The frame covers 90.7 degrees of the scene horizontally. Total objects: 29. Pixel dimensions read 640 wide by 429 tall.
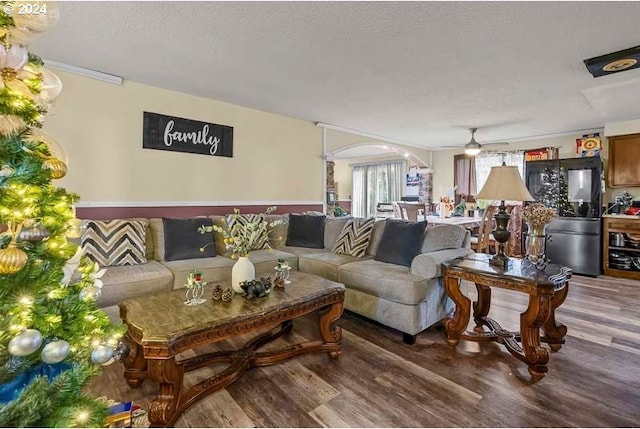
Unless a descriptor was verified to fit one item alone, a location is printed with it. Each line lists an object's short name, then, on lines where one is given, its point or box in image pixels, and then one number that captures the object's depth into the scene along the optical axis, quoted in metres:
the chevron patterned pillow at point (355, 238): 3.37
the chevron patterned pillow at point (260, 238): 3.54
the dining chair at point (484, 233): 4.66
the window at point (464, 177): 6.70
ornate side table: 2.01
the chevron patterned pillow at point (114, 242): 2.75
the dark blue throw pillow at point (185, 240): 3.12
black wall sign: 3.46
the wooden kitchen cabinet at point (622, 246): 4.41
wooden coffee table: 1.54
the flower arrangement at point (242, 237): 2.15
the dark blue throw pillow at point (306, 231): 3.92
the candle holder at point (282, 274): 2.30
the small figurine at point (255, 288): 2.03
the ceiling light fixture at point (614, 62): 2.40
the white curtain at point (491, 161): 6.06
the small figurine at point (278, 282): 2.26
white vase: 2.14
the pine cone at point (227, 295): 1.96
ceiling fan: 5.25
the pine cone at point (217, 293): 1.99
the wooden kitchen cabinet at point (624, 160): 4.53
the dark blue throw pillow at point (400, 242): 2.92
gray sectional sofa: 2.48
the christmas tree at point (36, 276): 0.88
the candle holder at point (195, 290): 1.93
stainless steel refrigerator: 4.62
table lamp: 2.34
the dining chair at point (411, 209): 5.20
